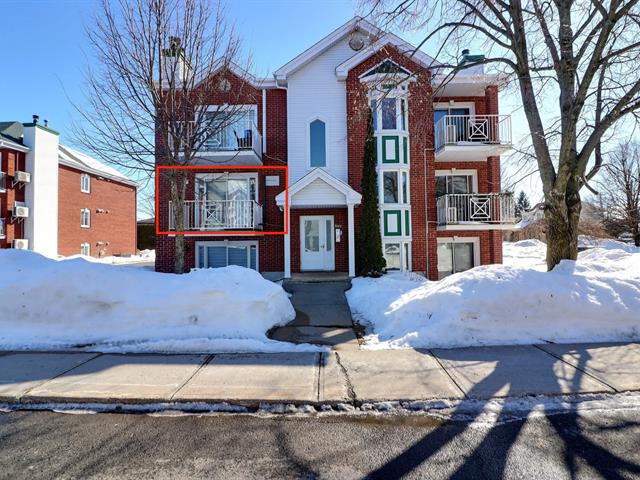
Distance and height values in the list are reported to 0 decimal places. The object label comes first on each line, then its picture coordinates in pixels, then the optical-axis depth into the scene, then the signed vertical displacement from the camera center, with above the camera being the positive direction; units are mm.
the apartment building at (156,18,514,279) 13328 +3182
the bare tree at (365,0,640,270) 7574 +3337
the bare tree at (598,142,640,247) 20609 +2642
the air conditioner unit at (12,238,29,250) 19130 +542
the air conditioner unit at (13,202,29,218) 19531 +2287
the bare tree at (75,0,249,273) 8484 +3820
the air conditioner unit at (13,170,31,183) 19648 +4154
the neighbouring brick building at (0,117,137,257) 19656 +3482
